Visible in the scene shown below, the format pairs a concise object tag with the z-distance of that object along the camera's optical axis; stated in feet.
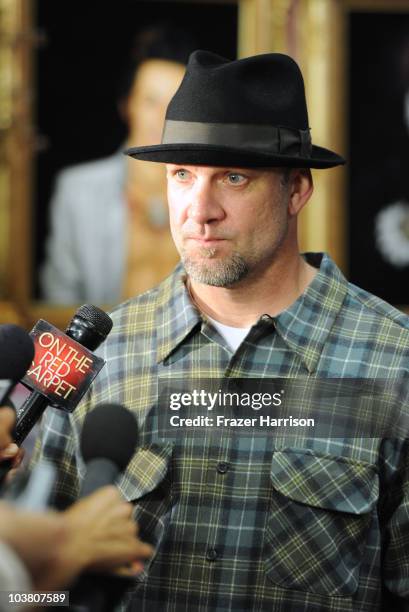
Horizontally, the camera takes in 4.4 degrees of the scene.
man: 20.20
